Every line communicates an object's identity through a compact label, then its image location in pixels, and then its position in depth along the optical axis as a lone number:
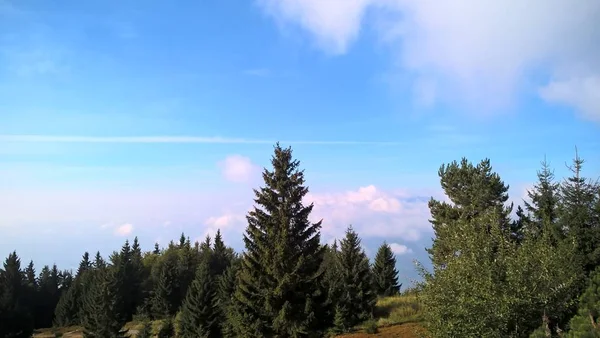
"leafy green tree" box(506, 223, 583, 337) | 15.69
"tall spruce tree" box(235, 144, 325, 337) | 29.64
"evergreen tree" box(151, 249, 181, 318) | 79.44
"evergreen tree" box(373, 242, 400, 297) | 63.75
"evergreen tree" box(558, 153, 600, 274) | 27.53
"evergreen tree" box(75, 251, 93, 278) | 131.44
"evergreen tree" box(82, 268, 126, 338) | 59.28
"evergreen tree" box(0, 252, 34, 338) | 73.19
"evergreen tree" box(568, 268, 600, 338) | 11.89
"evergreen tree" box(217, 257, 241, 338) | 57.90
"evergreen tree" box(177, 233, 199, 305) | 87.38
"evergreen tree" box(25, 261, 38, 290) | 123.31
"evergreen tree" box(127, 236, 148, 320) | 93.15
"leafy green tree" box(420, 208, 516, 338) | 15.66
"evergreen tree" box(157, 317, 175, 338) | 55.72
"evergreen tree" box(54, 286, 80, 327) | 92.12
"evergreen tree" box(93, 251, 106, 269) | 128.38
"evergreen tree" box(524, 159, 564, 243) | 33.96
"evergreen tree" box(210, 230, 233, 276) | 94.69
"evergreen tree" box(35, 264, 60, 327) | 104.94
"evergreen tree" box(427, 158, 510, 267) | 37.66
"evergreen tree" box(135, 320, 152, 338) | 48.50
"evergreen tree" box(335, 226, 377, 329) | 43.19
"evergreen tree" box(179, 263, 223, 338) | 50.41
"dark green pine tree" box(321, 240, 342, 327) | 32.19
